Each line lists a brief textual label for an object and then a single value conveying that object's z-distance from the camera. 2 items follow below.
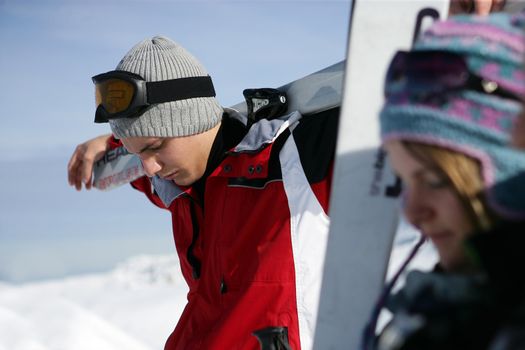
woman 1.95
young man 3.19
